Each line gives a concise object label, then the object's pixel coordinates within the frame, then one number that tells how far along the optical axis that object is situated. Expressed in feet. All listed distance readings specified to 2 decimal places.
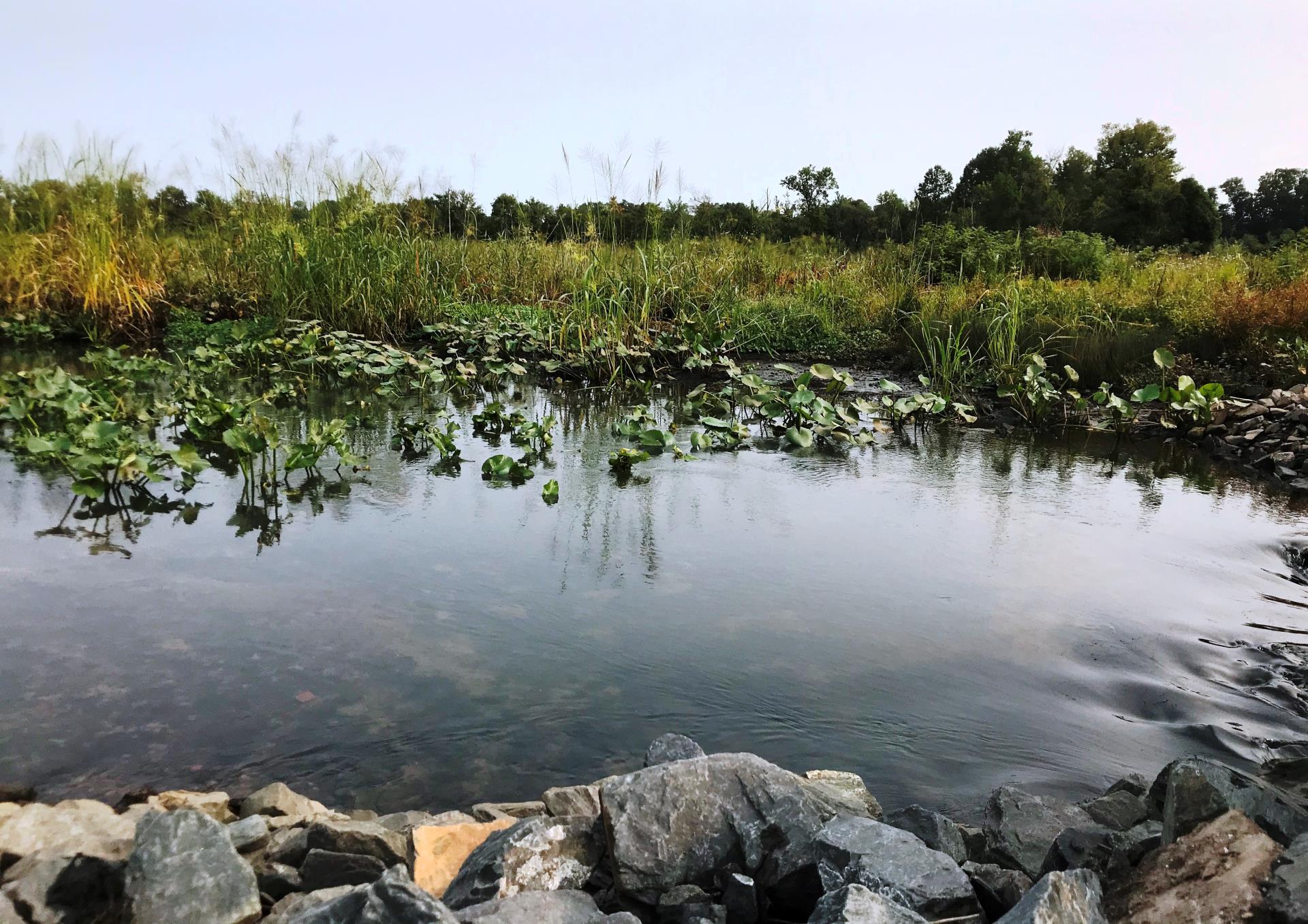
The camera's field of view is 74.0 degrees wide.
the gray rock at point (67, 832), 5.18
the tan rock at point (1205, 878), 4.41
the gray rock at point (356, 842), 5.39
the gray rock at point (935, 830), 5.58
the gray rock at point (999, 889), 5.02
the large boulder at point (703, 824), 5.04
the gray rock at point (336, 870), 5.26
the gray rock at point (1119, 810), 5.98
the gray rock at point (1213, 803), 5.14
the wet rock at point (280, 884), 5.25
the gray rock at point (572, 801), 5.88
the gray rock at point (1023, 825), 5.58
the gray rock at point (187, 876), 4.72
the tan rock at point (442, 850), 5.25
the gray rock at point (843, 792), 5.98
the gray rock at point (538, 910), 4.53
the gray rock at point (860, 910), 4.35
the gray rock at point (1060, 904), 4.26
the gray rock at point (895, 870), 4.78
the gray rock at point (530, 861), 4.98
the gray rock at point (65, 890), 4.77
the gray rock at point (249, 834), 5.45
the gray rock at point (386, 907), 4.16
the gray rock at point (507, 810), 6.14
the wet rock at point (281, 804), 6.04
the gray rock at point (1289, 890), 4.20
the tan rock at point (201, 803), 6.05
